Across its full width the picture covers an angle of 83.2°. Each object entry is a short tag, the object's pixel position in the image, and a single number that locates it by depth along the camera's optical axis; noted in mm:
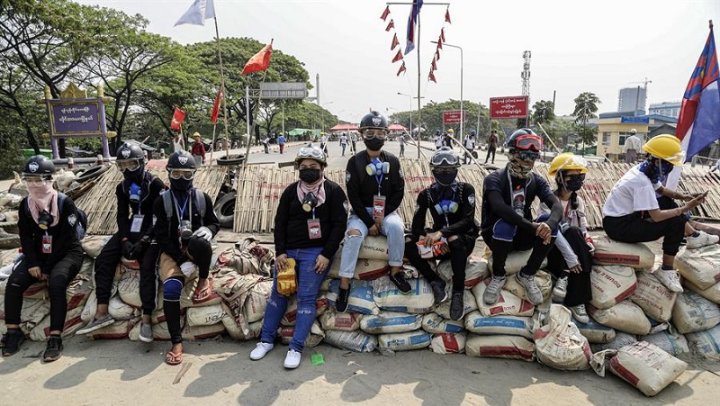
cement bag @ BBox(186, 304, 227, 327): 3646
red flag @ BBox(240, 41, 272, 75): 9047
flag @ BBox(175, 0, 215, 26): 8938
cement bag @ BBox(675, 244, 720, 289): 3492
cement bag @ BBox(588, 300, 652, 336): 3438
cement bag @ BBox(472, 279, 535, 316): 3447
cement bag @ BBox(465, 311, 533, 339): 3441
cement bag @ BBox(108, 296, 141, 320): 3672
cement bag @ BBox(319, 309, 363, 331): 3594
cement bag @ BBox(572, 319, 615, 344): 3469
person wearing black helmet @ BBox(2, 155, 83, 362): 3557
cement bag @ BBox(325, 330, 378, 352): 3562
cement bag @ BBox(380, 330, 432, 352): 3553
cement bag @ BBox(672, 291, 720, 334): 3518
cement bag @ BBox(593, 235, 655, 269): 3535
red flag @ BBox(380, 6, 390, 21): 9344
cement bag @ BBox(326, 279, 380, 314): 3559
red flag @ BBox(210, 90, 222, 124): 11220
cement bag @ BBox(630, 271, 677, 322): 3504
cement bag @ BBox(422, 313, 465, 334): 3564
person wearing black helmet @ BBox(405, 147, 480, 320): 3473
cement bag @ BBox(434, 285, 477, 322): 3543
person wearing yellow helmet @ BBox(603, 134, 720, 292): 3438
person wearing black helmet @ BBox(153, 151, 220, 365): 3461
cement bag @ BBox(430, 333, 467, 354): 3523
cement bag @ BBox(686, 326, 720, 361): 3461
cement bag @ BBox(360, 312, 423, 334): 3543
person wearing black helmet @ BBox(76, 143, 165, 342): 3561
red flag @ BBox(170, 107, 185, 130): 13086
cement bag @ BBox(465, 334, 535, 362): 3393
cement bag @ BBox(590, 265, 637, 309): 3447
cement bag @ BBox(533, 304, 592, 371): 3141
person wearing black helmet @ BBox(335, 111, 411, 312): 3518
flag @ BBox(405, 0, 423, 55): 8945
